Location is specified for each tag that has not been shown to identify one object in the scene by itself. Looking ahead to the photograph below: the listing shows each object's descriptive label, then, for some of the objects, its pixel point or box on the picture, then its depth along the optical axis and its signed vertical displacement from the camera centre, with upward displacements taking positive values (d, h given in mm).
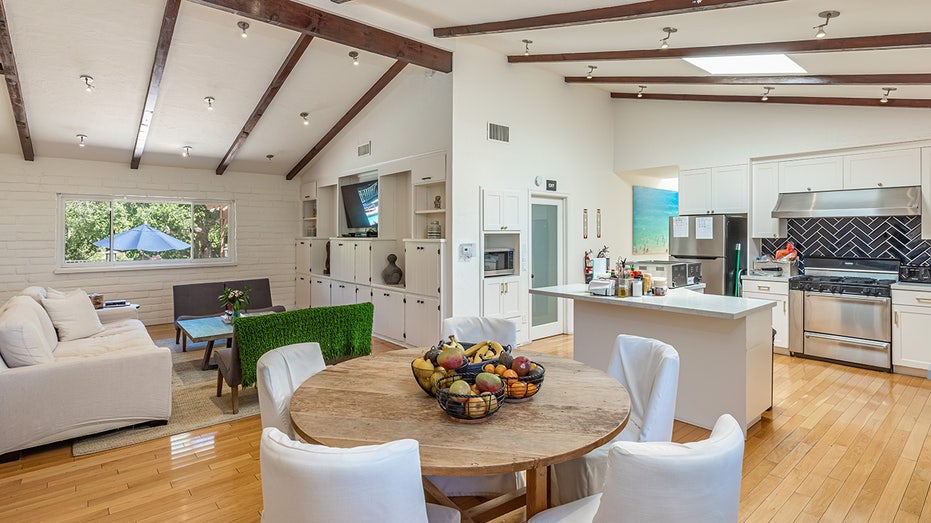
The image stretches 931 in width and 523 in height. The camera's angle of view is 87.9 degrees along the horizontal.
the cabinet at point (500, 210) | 5633 +414
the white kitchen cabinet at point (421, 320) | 5531 -892
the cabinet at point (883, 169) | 4848 +764
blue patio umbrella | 7406 +106
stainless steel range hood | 4818 +422
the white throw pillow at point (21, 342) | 3115 -622
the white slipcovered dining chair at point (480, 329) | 2932 -517
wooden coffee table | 4770 -868
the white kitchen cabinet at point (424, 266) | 5465 -247
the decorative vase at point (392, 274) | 6383 -382
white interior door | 6340 -211
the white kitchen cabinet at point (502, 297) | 5715 -634
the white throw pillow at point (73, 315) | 4410 -642
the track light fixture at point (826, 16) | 3127 +1483
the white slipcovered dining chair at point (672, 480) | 1204 -602
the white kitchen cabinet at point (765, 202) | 5777 +502
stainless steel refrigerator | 5941 -57
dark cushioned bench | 6441 -722
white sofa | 3062 -946
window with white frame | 7168 +244
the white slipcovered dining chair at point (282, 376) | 1918 -570
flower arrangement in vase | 5309 -603
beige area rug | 3357 -1328
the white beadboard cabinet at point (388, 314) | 6141 -903
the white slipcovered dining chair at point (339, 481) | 1156 -575
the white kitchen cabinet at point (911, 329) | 4516 -822
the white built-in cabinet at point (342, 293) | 7082 -716
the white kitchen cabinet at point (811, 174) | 5312 +779
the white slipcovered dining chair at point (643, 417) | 1982 -759
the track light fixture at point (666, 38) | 3902 +1699
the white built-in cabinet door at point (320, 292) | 7852 -774
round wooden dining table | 1400 -593
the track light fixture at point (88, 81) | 5091 +1763
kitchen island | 3256 -709
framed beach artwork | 7688 +421
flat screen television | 7074 +632
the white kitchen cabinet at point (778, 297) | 5438 -613
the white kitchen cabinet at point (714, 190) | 6031 +690
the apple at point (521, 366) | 1860 -469
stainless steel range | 4777 -721
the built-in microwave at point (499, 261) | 5812 -204
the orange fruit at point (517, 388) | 1786 -532
